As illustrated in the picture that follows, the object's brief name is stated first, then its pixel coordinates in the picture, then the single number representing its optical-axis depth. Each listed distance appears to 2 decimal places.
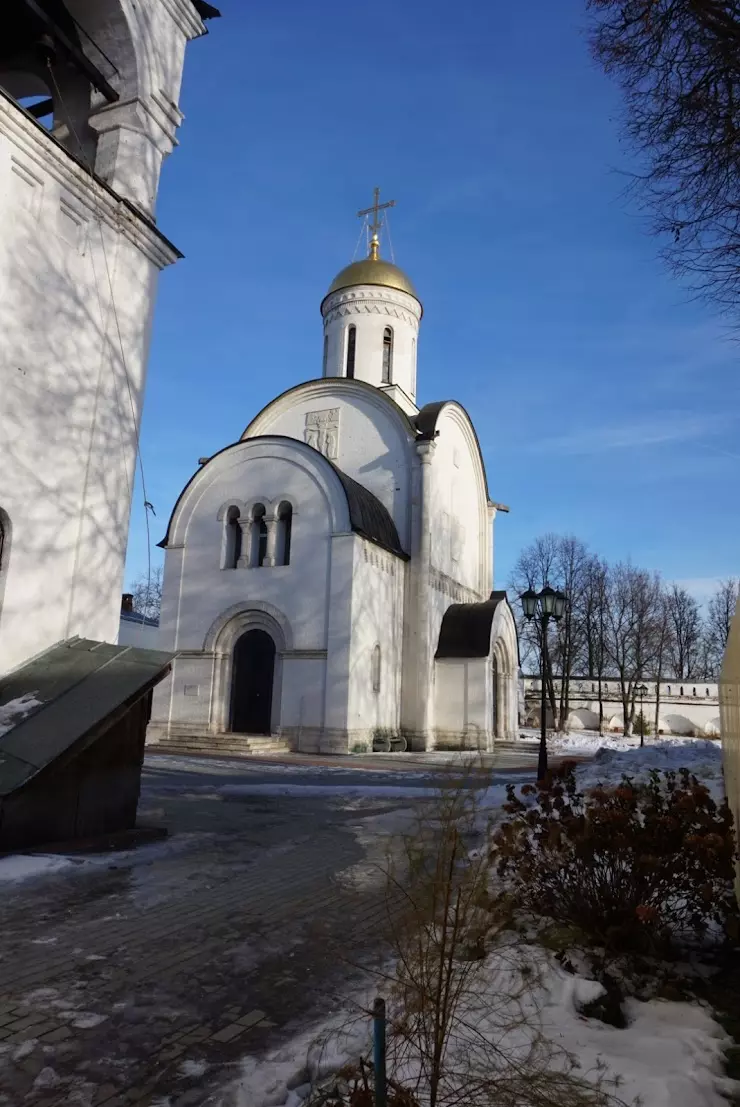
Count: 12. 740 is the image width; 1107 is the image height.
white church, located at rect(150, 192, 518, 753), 20.98
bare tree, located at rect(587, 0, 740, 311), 6.03
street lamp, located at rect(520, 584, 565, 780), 14.90
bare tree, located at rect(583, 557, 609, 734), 44.44
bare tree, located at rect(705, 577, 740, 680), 52.97
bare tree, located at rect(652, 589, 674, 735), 41.56
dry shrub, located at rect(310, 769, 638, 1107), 2.40
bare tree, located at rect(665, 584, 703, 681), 54.44
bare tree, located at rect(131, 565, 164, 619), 66.26
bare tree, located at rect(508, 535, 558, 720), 43.75
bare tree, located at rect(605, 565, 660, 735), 42.73
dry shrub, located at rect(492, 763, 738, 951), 4.21
